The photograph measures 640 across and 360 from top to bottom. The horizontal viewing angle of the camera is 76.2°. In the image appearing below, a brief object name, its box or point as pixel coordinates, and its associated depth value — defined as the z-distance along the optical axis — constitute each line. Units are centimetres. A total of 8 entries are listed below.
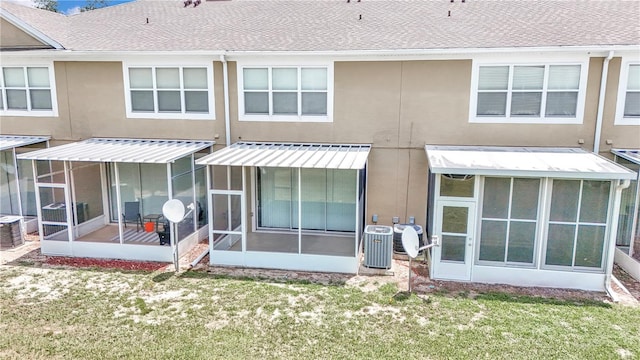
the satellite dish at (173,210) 1231
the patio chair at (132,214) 1579
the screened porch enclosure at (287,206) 1260
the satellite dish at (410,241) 1102
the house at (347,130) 1170
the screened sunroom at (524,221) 1119
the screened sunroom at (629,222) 1248
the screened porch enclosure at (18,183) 1634
